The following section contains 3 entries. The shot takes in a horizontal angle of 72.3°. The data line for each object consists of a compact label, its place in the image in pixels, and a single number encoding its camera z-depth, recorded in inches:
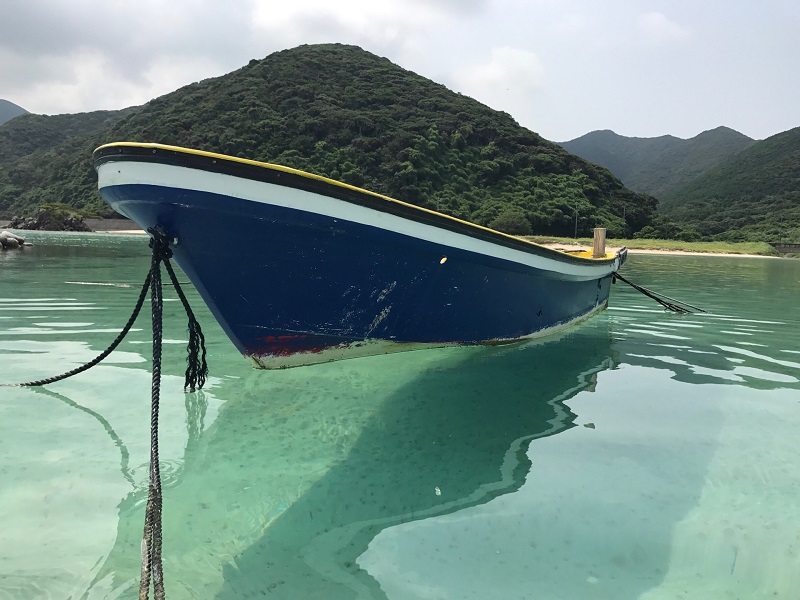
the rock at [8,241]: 895.7
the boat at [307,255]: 113.0
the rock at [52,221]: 2118.6
